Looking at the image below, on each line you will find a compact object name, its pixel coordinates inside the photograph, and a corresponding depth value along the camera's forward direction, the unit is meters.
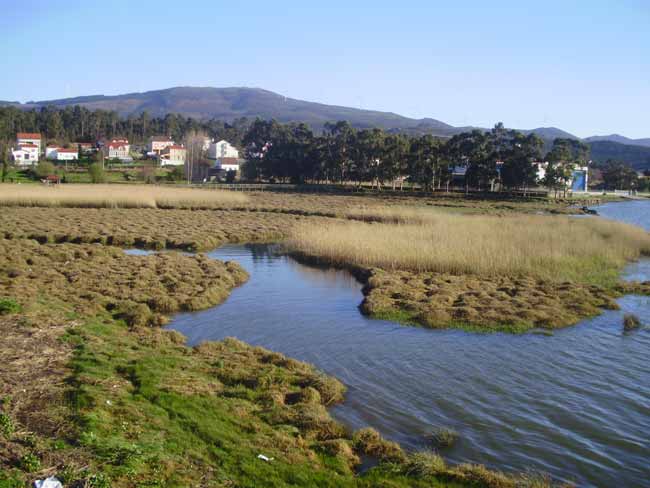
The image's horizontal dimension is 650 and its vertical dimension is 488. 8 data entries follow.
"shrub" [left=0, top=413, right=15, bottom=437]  7.33
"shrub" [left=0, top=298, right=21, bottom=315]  13.34
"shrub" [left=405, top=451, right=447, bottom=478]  8.24
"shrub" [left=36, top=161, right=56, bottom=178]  79.74
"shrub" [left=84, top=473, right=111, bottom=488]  6.38
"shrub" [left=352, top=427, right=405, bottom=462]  8.76
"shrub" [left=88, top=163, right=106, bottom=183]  77.06
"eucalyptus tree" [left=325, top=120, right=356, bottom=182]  90.50
